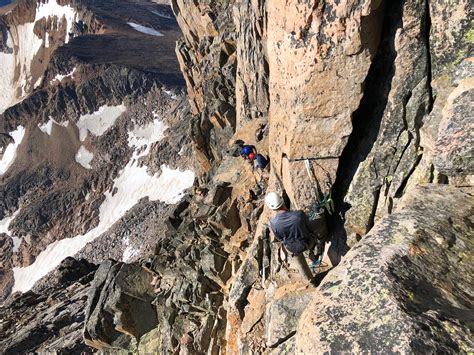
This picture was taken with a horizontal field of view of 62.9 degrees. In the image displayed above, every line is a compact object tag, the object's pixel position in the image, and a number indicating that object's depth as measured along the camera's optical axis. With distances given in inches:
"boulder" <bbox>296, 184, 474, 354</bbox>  244.1
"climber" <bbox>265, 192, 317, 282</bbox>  395.9
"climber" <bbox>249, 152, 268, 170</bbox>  681.6
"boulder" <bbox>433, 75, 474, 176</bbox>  331.9
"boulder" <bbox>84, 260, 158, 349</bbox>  843.4
